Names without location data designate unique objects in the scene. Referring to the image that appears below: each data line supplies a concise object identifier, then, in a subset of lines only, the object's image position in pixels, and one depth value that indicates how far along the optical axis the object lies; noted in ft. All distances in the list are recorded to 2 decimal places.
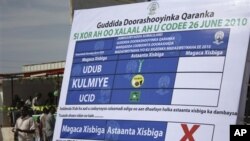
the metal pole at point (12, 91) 78.95
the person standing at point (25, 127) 39.86
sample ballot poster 16.72
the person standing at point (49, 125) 44.16
